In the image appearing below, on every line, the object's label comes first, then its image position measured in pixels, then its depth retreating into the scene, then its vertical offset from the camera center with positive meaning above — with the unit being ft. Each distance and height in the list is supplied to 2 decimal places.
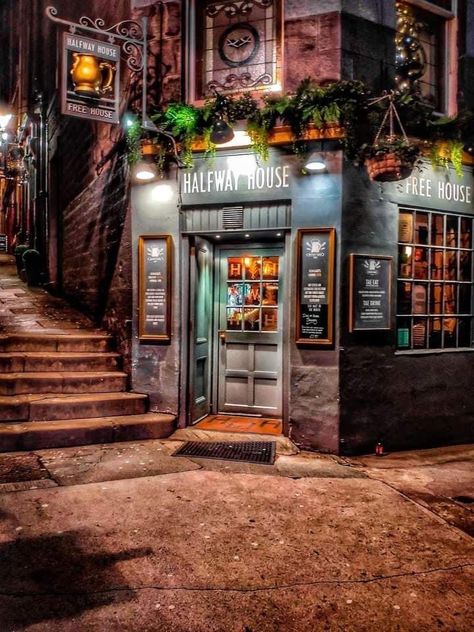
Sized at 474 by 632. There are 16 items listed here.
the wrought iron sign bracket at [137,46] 21.20 +11.92
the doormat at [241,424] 23.04 -5.81
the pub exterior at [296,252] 20.89 +2.71
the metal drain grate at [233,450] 19.71 -6.08
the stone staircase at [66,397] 20.47 -4.25
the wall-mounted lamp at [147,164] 22.98 +6.90
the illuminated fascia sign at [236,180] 21.57 +5.87
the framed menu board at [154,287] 23.16 +0.96
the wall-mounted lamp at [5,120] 63.82 +25.03
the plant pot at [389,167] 18.22 +5.42
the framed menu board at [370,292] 20.72 +0.74
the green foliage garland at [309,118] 20.06 +8.30
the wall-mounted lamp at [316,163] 20.17 +6.10
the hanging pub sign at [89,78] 19.90 +9.67
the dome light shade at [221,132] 20.93 +7.62
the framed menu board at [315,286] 20.71 +0.97
